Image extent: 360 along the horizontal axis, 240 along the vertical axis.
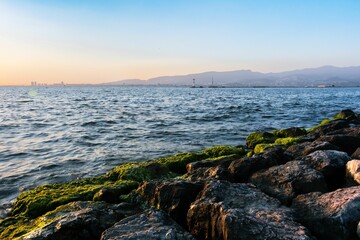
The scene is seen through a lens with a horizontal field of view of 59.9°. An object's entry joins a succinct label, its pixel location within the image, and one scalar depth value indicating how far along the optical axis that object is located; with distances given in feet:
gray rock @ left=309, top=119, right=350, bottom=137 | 48.48
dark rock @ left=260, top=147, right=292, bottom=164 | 27.66
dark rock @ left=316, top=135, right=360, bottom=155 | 31.99
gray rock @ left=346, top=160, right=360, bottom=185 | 20.84
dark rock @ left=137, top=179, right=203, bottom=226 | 19.15
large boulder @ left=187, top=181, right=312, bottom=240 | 14.40
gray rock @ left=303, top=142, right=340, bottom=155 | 28.73
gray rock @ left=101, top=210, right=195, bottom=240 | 15.12
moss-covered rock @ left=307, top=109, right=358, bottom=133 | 73.58
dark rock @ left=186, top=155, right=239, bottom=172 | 31.53
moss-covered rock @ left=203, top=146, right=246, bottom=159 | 41.68
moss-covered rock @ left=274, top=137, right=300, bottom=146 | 43.61
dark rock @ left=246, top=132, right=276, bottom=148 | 51.19
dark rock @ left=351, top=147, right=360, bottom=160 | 26.45
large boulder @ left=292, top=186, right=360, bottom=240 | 15.35
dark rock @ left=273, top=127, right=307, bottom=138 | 53.42
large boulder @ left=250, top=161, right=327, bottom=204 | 20.17
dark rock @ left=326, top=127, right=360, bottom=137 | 38.76
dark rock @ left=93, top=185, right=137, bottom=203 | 24.31
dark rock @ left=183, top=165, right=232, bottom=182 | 23.55
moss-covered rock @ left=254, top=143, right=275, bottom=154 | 41.42
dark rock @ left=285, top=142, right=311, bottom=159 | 29.47
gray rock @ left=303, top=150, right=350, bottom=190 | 22.97
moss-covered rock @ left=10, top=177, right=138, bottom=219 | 24.88
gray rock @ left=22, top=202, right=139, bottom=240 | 16.78
